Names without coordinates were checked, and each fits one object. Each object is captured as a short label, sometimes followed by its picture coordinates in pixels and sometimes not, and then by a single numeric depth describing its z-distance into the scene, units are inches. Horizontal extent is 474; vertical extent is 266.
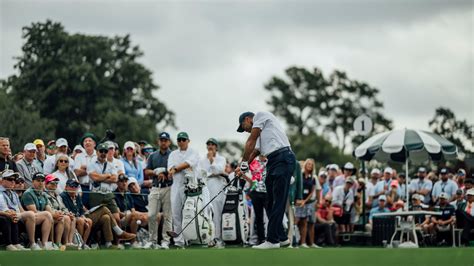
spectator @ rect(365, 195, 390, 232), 1081.4
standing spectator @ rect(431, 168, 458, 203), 1087.6
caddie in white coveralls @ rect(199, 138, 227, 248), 884.6
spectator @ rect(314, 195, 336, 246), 1032.2
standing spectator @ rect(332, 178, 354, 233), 1067.3
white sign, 1189.7
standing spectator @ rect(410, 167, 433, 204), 1141.1
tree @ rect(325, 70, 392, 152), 3745.8
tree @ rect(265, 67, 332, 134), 3806.6
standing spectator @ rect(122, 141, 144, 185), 866.8
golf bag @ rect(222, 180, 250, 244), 874.1
